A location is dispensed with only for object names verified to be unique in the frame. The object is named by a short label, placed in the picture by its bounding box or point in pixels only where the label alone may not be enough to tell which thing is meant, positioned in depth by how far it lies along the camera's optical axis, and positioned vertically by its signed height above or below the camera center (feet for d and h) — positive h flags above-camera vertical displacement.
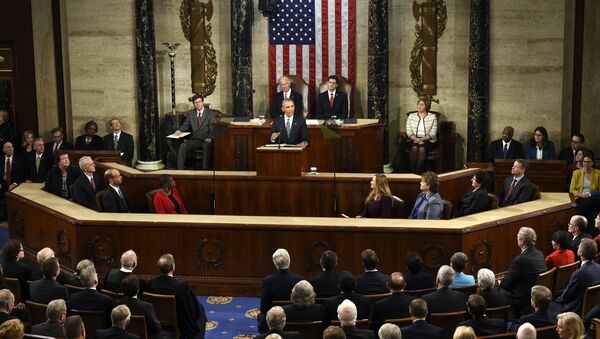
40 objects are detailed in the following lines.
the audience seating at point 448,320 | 28.45 -8.57
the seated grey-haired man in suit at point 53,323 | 26.99 -8.08
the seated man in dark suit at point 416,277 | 31.60 -8.07
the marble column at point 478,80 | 55.93 -2.93
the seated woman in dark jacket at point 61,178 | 45.65 -6.80
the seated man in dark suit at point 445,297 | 29.19 -8.09
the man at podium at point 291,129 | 46.83 -4.71
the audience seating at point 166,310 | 29.89 -8.63
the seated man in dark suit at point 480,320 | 27.25 -8.24
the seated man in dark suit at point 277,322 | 26.08 -7.86
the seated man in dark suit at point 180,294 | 30.60 -8.28
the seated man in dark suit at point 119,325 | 26.09 -7.90
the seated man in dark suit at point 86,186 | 43.50 -6.88
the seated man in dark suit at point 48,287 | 30.19 -7.93
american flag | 58.34 -0.27
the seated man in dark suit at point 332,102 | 55.57 -4.07
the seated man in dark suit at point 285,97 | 55.26 -3.81
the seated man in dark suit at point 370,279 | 30.94 -7.98
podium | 42.88 -5.75
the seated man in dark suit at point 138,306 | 28.59 -8.07
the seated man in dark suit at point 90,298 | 29.35 -8.06
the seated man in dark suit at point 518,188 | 42.55 -7.05
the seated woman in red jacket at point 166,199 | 41.60 -7.18
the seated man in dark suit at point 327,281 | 31.01 -8.01
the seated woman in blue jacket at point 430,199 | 39.27 -6.88
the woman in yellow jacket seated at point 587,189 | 47.70 -7.96
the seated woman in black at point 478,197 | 40.70 -7.05
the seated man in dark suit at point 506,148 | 54.19 -6.64
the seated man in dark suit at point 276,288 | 31.09 -8.25
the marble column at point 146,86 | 57.72 -3.19
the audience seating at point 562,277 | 33.06 -8.55
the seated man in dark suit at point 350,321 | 26.21 -7.91
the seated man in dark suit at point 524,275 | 33.12 -8.42
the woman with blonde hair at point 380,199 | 40.22 -7.00
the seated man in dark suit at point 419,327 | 26.22 -8.08
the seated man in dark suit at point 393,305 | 28.60 -8.14
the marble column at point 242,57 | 58.13 -1.50
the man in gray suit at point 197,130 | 53.42 -5.49
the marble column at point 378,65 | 57.22 -2.03
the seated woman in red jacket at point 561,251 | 34.35 -7.92
